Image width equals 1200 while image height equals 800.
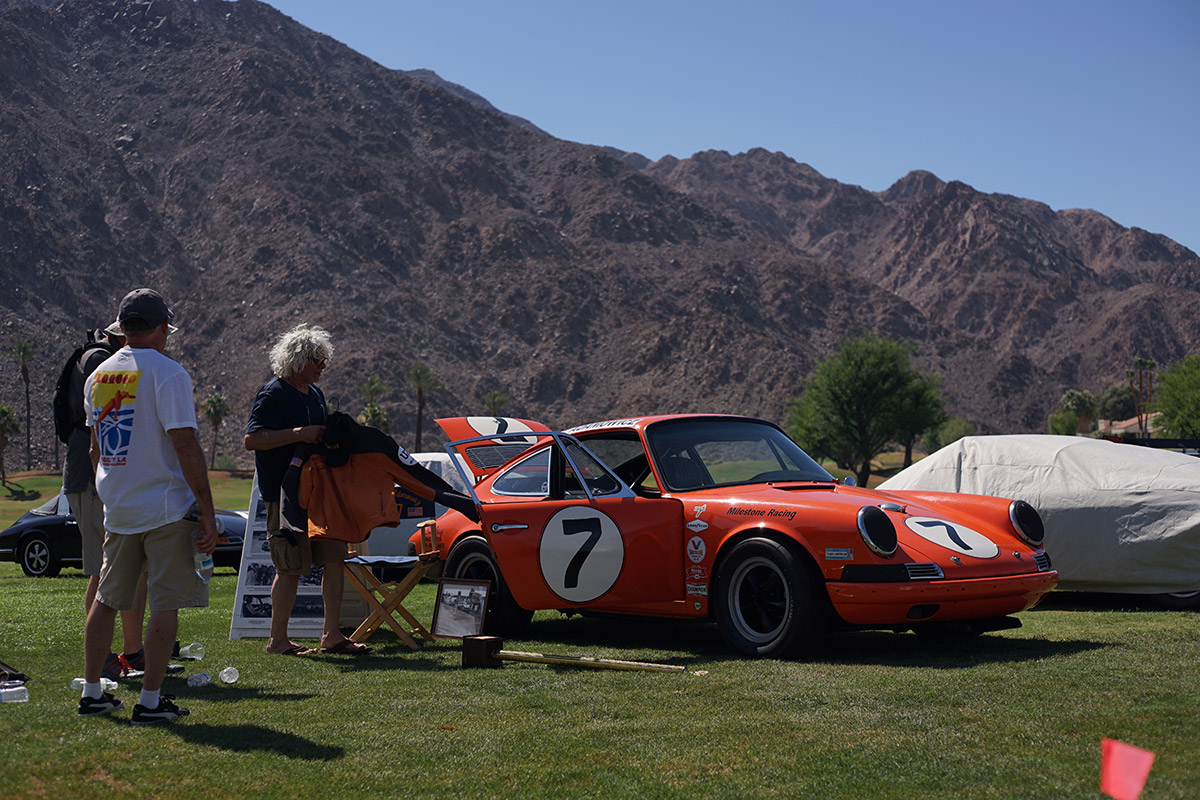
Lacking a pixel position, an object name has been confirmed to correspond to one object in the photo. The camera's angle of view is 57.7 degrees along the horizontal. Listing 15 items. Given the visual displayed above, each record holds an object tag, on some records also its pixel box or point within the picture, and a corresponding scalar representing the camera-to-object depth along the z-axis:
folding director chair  7.45
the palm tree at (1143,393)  86.01
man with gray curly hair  6.96
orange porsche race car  6.30
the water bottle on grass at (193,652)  6.89
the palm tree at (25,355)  84.44
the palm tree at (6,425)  79.25
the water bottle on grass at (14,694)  5.11
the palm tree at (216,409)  84.44
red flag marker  2.83
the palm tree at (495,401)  89.94
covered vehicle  9.40
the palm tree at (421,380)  88.99
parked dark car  16.83
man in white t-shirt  4.86
